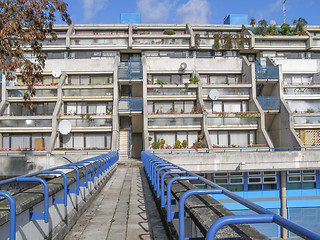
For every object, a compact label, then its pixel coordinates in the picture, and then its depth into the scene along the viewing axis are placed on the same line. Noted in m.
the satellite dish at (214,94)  41.59
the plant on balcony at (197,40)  51.11
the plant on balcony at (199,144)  37.31
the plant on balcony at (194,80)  42.19
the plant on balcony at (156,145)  37.16
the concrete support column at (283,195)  30.17
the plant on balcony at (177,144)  38.26
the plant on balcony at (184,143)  38.30
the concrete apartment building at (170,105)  39.81
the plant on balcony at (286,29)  54.94
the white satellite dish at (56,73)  43.14
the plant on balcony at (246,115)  40.56
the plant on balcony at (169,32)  54.00
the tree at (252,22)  55.38
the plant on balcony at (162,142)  38.17
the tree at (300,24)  55.96
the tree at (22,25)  12.88
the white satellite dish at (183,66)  45.12
